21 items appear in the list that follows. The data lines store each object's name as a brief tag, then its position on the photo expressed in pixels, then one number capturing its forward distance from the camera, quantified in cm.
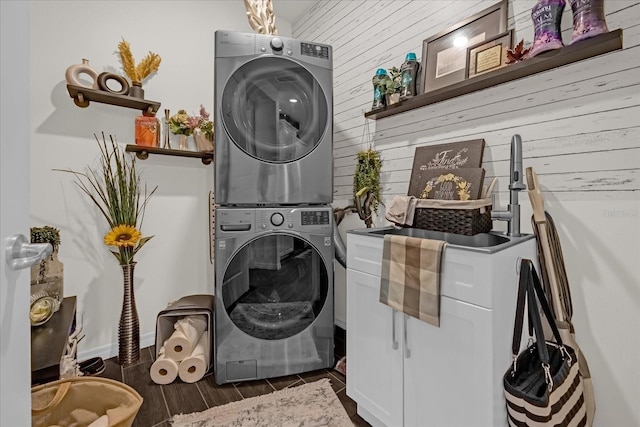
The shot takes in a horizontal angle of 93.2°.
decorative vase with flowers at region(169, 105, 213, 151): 226
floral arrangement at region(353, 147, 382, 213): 202
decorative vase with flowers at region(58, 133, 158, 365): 193
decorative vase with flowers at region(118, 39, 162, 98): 204
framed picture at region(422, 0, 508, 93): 145
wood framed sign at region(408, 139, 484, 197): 152
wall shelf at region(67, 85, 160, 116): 184
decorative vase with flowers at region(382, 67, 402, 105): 184
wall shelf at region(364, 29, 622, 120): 108
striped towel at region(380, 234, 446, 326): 108
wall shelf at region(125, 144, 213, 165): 208
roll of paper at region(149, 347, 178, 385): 174
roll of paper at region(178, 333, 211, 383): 176
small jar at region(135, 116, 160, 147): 211
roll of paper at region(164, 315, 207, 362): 177
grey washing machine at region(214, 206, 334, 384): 171
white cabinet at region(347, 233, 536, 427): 96
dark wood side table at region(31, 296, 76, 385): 100
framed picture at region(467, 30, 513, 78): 139
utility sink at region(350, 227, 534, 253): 104
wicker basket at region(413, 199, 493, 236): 129
